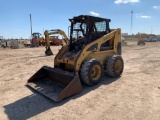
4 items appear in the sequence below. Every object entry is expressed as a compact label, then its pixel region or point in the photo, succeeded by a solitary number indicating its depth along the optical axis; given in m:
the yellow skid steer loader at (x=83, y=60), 4.18
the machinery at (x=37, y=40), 19.82
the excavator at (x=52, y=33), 8.77
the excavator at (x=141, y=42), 22.30
